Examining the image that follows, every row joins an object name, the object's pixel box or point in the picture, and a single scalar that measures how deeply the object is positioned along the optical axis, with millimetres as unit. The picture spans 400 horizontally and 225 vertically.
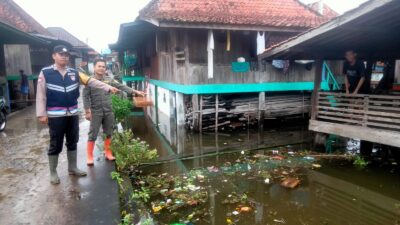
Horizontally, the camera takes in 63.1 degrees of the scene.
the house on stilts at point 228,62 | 11305
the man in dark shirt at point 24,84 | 17191
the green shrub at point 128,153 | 6495
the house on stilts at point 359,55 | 6290
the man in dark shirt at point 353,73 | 8029
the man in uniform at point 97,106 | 5707
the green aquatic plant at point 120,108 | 10234
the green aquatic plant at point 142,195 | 5412
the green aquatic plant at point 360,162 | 7666
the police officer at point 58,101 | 4656
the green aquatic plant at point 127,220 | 4039
